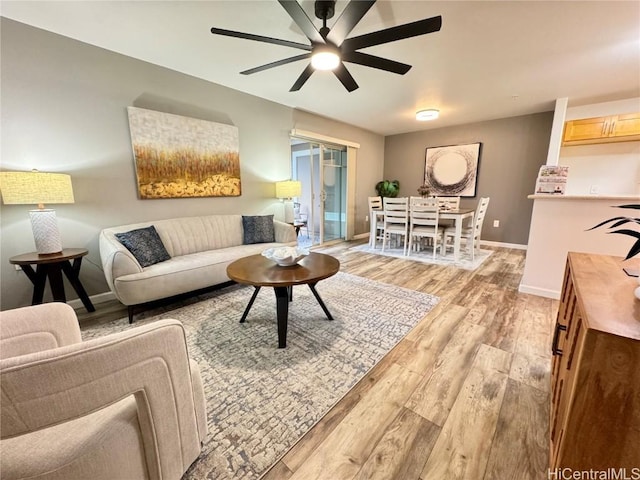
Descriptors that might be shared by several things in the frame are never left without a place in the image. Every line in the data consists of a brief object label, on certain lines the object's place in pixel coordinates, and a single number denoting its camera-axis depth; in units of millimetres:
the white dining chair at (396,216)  4289
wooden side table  2014
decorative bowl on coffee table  2055
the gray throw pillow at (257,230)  3422
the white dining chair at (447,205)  4512
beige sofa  2168
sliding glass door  5086
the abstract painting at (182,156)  2814
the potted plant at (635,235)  776
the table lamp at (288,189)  3961
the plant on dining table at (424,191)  4595
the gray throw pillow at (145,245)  2398
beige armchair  586
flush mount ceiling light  4187
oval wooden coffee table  1793
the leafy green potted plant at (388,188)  6219
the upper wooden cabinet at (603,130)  3662
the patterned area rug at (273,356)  1198
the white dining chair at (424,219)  4055
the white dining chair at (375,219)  4844
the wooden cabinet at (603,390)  684
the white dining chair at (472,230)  4098
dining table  4000
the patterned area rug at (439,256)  3918
